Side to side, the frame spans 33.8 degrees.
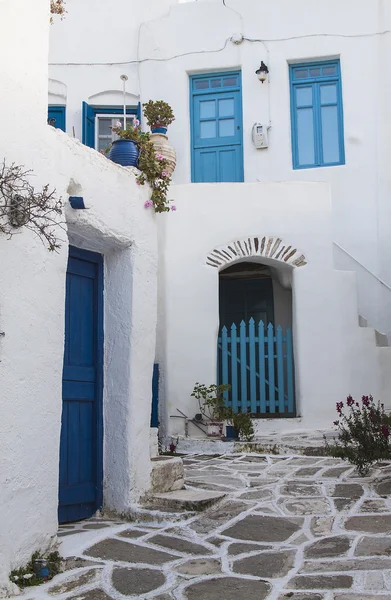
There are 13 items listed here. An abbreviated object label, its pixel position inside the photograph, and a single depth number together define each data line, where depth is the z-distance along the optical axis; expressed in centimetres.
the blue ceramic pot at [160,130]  905
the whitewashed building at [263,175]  876
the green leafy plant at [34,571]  357
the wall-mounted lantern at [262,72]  1047
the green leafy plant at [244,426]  804
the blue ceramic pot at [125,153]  537
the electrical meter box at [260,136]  1038
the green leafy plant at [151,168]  541
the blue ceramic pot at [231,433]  805
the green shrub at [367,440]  591
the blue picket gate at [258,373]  871
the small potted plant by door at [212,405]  822
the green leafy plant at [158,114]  895
